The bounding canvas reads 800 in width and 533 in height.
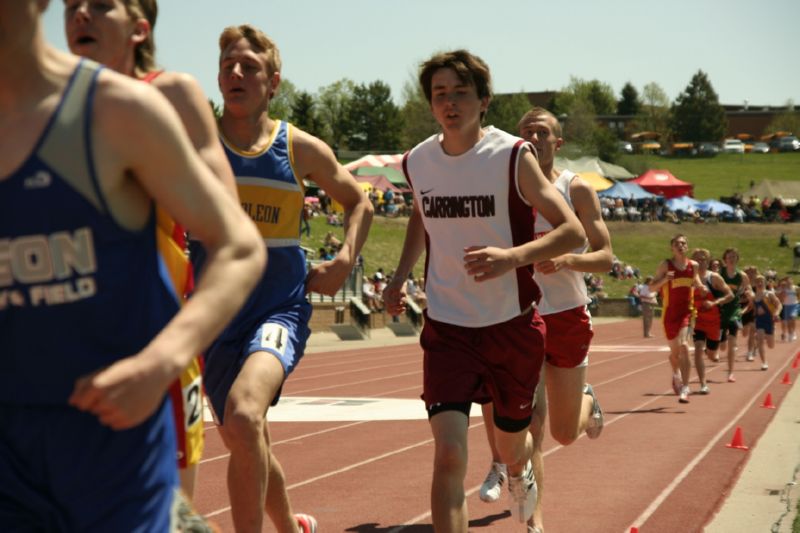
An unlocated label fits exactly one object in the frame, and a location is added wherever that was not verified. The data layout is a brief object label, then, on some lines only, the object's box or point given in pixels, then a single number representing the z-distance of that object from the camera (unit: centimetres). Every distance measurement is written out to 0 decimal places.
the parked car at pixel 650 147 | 14151
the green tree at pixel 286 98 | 12488
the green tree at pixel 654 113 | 15812
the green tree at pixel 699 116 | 15038
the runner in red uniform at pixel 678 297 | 1605
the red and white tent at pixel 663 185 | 7475
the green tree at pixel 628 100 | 18175
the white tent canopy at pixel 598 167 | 7209
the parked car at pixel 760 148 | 13650
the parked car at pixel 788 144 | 13588
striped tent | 6762
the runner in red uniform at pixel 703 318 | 1794
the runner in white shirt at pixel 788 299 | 3378
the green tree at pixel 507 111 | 11362
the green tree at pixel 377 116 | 12481
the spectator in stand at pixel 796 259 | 6216
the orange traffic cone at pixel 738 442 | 1199
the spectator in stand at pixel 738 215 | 7475
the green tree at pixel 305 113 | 10031
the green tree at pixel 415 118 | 11131
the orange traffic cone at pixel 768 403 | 1642
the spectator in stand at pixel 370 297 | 3544
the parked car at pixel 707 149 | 13862
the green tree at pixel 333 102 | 13088
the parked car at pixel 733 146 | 13962
